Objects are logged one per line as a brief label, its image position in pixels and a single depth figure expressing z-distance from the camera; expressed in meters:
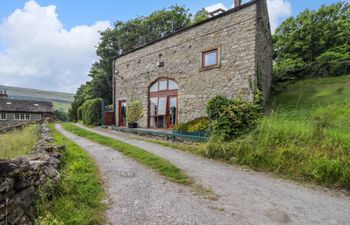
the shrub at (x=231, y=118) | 5.71
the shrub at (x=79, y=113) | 23.84
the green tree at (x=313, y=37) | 17.20
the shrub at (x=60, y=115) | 33.97
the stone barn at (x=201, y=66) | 8.51
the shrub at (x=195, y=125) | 7.63
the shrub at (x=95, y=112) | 16.23
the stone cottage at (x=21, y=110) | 28.64
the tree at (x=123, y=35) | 23.38
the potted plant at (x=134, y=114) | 12.79
